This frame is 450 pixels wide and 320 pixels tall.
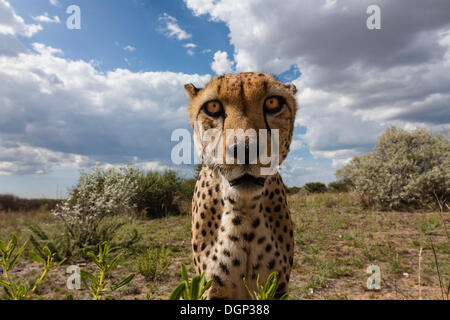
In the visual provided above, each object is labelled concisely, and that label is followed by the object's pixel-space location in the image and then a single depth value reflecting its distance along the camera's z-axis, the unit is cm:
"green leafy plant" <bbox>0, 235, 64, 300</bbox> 56
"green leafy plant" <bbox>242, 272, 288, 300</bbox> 48
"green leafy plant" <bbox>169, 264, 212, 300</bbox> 43
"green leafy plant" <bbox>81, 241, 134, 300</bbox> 56
